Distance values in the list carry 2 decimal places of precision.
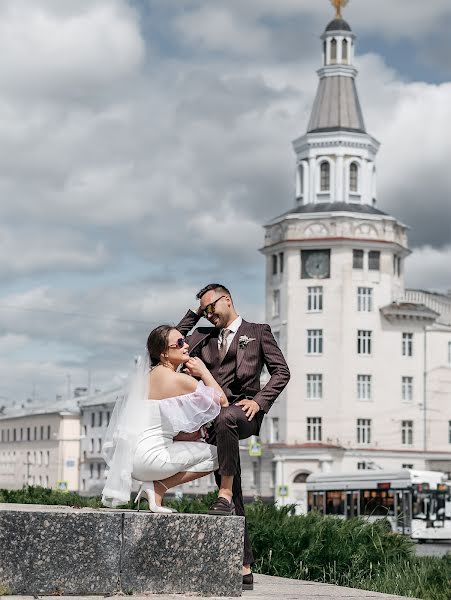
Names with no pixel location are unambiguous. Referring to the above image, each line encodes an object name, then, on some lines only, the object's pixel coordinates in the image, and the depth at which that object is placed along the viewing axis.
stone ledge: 6.91
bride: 7.80
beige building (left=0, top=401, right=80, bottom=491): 128.75
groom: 8.01
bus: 45.97
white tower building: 88.75
